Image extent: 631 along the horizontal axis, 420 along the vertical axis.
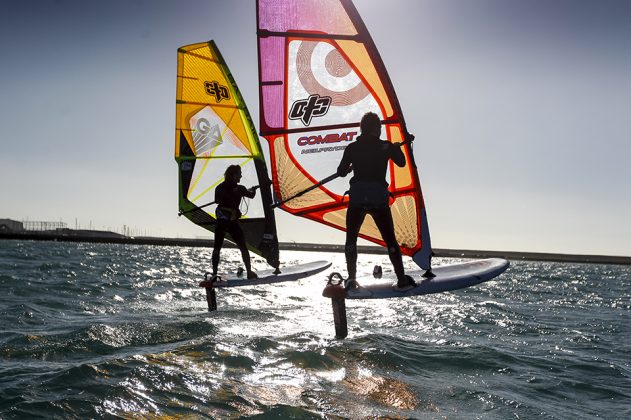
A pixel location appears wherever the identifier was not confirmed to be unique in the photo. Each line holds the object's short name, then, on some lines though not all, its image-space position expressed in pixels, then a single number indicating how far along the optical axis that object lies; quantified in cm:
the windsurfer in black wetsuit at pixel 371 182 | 657
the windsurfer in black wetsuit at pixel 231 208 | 1011
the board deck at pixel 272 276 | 998
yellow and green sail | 1248
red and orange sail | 770
